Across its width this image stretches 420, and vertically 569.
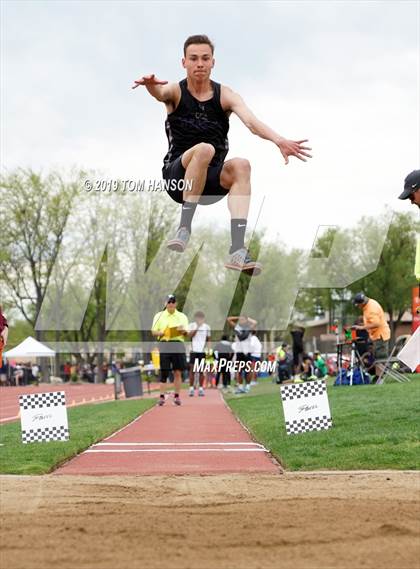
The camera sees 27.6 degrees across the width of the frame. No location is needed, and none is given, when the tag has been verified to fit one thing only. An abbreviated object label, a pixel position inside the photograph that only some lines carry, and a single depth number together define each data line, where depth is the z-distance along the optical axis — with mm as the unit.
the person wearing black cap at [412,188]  8289
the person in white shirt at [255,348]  19516
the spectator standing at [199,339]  15289
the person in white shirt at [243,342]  16891
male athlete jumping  5887
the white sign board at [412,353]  8742
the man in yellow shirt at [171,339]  13862
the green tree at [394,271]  31891
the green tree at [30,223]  29094
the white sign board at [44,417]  10781
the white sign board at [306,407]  10242
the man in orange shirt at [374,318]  12951
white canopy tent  34219
